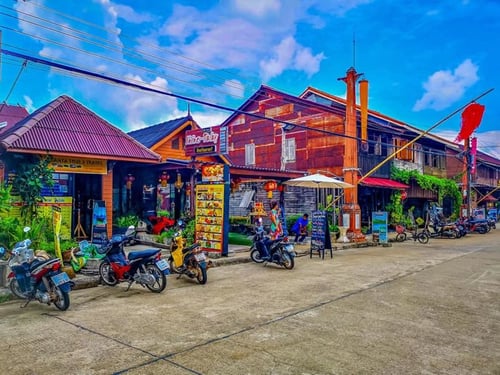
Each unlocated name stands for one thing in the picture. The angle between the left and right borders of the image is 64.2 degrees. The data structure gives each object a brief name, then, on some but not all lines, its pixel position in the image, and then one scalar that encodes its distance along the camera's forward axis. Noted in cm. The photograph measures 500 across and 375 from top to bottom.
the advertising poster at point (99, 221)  1082
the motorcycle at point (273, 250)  1012
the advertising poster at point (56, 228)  867
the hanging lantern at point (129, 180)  1624
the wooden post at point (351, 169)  1639
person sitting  1569
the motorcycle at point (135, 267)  738
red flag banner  1959
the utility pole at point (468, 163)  2592
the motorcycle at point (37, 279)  604
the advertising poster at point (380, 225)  1645
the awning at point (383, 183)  2042
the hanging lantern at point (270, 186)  1717
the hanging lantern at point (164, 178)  1631
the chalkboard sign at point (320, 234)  1242
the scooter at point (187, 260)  823
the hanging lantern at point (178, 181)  1666
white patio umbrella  1461
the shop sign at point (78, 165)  1237
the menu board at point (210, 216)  1113
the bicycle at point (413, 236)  1766
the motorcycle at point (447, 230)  2024
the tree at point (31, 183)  1069
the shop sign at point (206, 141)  1172
